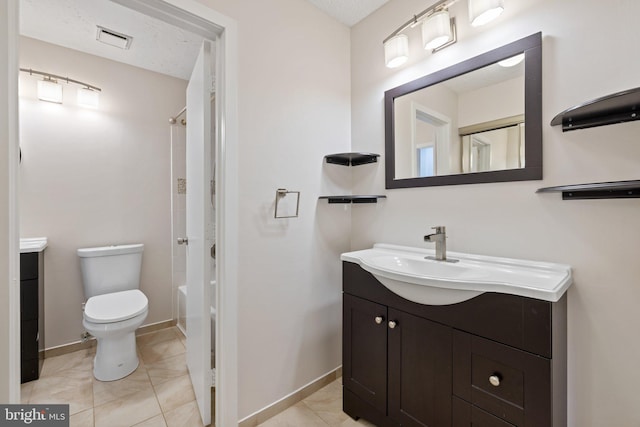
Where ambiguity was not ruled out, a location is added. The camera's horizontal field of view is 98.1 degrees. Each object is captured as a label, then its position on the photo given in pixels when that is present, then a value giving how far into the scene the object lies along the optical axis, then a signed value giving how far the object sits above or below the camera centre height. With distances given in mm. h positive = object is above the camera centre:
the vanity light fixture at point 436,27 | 1219 +910
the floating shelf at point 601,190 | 847 +74
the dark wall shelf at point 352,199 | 1726 +83
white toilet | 1846 -667
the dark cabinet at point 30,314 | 1774 -664
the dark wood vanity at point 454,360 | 915 -586
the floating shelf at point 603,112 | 868 +351
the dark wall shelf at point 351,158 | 1771 +360
